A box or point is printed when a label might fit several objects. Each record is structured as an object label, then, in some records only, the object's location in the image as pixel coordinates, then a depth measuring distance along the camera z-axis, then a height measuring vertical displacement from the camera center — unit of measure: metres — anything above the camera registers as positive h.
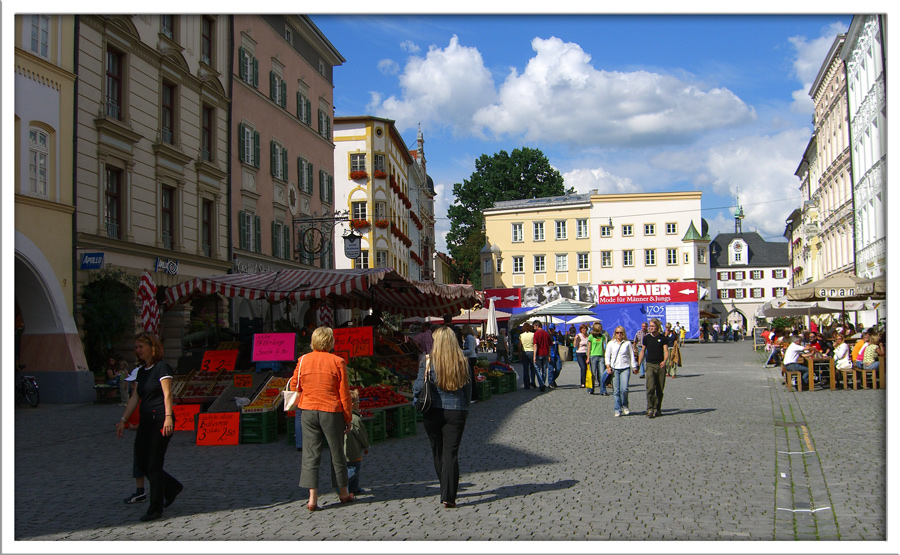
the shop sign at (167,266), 23.66 +1.48
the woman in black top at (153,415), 7.59 -0.91
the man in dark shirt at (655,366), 14.45 -0.96
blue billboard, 57.97 +0.80
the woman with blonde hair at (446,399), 7.77 -0.81
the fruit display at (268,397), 12.56 -1.28
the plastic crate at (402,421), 12.73 -1.65
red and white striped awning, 15.15 +0.59
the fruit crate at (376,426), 11.98 -1.64
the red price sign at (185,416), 13.10 -1.59
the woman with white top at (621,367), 14.78 -0.99
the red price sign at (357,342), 13.58 -0.45
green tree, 75.44 +11.59
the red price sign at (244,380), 13.55 -1.05
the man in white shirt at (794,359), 19.12 -1.13
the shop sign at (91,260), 19.75 +1.38
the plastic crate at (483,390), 18.35 -1.72
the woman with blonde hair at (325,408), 7.83 -0.88
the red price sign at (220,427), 12.20 -1.64
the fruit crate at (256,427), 12.21 -1.65
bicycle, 17.61 -1.54
